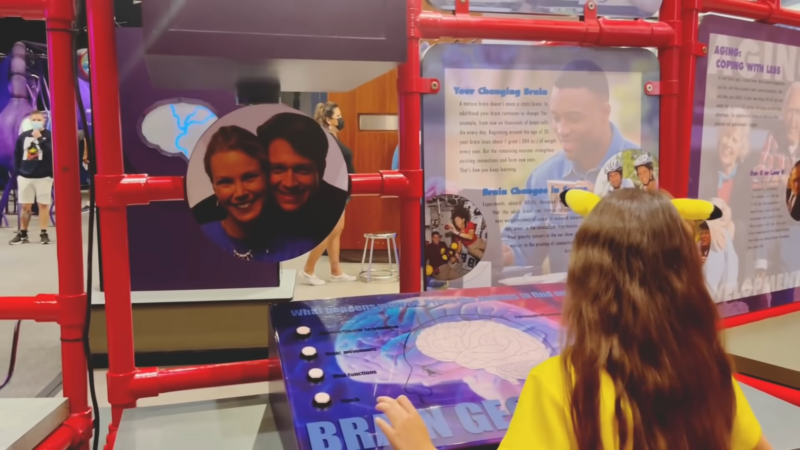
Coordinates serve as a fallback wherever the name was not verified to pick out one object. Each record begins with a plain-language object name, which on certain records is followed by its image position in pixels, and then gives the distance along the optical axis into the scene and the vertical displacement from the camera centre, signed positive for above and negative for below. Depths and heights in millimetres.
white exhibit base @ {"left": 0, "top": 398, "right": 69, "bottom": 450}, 885 -390
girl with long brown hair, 716 -244
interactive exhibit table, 824 -317
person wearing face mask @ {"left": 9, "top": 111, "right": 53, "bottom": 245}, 5295 -4
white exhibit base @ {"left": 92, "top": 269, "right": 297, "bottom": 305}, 2754 -607
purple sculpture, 5465 +684
